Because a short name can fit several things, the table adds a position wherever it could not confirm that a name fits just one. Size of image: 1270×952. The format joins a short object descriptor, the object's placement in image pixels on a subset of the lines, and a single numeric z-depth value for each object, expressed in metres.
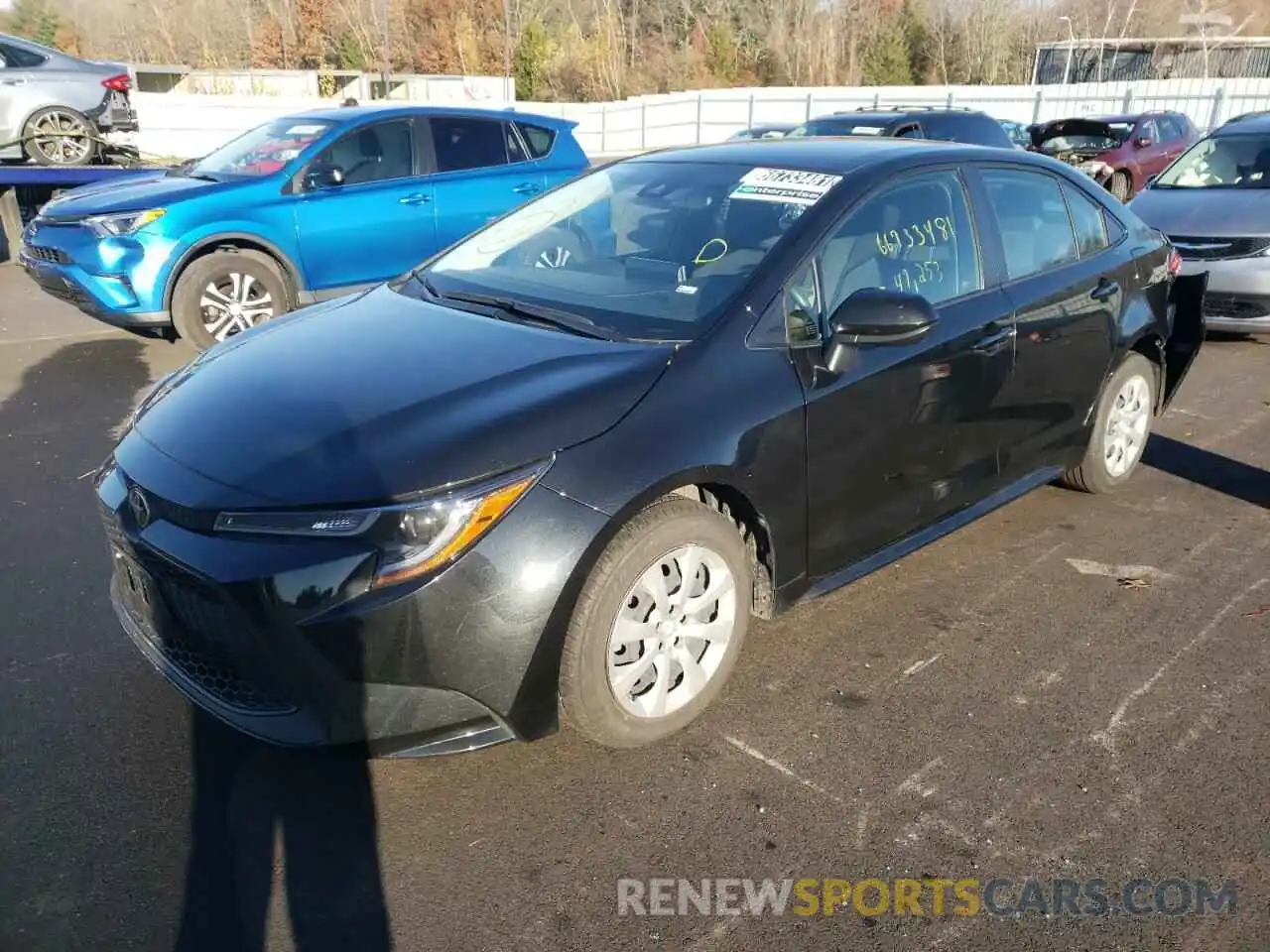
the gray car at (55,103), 12.73
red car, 15.90
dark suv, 11.45
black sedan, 2.47
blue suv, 6.80
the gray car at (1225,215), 7.50
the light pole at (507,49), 44.62
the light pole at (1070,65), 47.03
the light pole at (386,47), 39.34
